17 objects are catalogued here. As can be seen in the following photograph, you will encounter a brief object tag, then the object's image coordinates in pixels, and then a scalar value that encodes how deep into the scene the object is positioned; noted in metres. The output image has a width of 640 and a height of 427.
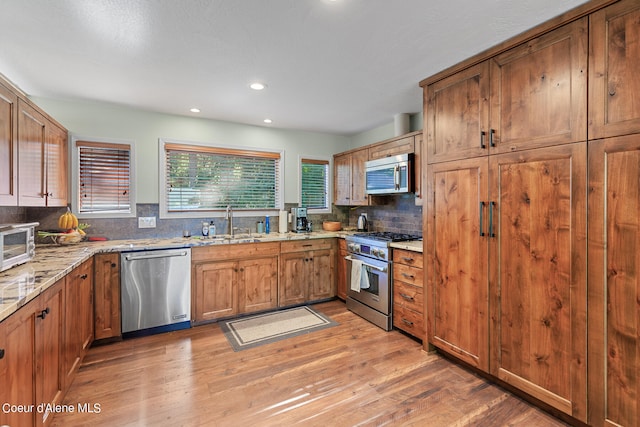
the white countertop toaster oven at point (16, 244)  1.78
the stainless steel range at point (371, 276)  3.08
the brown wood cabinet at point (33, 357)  1.19
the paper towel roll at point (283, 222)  4.19
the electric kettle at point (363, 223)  4.41
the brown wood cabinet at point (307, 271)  3.70
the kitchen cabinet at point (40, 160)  2.10
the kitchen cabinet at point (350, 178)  4.09
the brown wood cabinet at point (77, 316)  1.98
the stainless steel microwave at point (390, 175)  3.28
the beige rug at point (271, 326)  2.89
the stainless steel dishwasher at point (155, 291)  2.86
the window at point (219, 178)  3.66
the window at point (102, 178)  3.16
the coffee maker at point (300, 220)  4.23
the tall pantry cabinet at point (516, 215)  1.69
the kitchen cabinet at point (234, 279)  3.22
